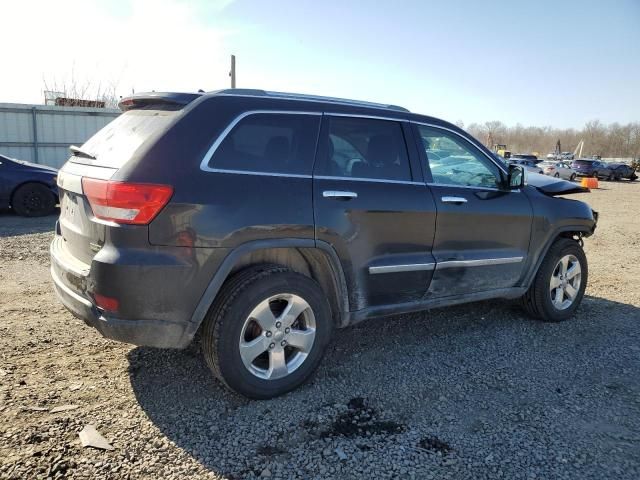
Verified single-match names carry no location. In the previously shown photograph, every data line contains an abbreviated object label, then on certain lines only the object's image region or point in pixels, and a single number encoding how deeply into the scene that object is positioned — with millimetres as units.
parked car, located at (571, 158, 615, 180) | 36125
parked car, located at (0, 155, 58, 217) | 9438
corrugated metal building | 14562
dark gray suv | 2793
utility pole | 16469
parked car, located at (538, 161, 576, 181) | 35500
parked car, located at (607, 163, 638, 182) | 37606
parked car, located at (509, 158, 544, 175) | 35216
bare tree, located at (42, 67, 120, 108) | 22912
